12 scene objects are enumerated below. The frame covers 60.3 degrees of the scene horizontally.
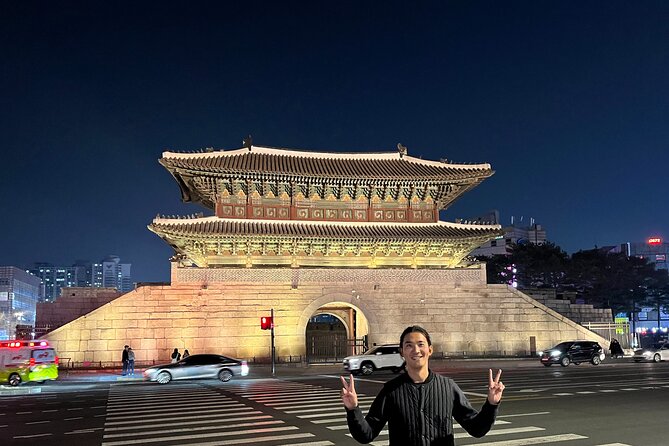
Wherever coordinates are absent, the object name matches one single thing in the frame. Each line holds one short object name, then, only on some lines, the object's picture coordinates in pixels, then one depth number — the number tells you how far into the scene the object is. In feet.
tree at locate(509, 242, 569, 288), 197.39
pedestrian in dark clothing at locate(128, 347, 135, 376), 84.58
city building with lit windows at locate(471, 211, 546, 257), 362.74
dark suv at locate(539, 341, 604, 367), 96.27
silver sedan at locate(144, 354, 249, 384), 76.38
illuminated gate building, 97.40
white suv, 84.43
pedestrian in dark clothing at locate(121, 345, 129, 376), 84.84
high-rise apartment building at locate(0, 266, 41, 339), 324.84
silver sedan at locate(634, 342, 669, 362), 103.76
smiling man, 13.33
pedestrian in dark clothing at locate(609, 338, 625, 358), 112.57
